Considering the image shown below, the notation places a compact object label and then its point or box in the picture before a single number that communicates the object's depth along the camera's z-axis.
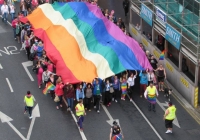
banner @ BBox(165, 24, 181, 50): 29.60
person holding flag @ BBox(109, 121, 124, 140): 23.25
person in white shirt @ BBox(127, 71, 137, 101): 28.72
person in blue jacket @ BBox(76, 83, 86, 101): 27.28
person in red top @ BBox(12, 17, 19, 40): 35.20
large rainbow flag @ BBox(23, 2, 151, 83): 29.23
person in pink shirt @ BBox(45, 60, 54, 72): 29.61
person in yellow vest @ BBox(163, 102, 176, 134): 25.20
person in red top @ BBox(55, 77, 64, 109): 27.62
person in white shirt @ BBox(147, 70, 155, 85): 29.33
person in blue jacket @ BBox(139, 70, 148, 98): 29.13
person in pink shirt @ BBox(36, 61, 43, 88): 29.50
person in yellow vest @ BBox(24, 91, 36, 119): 26.50
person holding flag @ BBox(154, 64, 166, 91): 29.77
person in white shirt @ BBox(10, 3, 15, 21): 37.91
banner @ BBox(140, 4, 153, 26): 33.38
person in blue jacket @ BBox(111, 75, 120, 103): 28.39
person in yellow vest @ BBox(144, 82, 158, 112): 27.18
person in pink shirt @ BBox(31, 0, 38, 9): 39.19
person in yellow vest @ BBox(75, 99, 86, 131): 25.23
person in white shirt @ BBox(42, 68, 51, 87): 29.15
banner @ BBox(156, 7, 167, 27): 31.30
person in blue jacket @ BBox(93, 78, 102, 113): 27.62
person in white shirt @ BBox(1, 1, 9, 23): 37.83
